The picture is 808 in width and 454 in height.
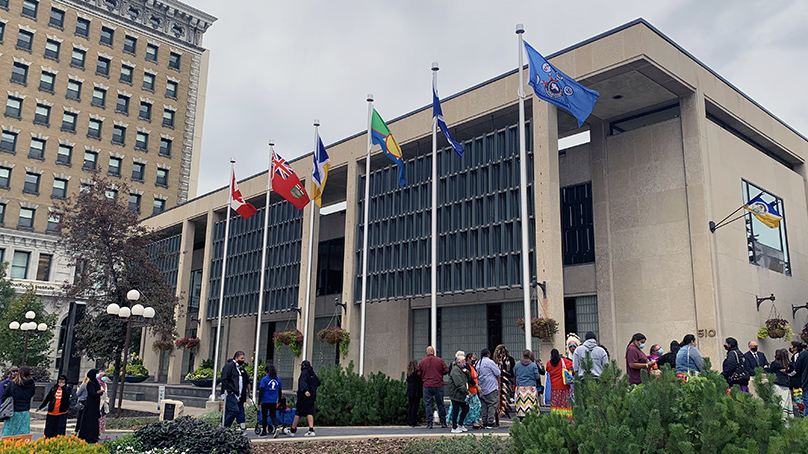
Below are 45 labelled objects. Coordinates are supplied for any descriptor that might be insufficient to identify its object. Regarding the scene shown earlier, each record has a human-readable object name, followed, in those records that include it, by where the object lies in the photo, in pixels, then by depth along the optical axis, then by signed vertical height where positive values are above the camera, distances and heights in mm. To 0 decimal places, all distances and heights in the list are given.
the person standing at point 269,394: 14273 -509
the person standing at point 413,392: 16000 -455
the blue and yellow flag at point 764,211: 19812 +4998
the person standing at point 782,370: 13438 +207
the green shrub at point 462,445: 10625 -1167
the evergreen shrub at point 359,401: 16859 -732
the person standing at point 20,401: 12325 -668
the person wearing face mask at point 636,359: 12297 +338
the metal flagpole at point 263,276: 28030 +4043
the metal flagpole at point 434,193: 20484 +5597
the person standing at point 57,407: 12703 -782
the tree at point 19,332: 38688 +2169
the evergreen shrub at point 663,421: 5047 -350
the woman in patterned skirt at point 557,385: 13406 -182
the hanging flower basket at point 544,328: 18656 +1327
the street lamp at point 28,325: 28895 +1808
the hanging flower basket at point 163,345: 35556 +1230
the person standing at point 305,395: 14547 -524
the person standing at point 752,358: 13219 +434
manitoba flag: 25094 +7099
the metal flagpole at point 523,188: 18094 +5172
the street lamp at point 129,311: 20922 +1786
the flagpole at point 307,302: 26344 +2727
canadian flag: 28969 +7154
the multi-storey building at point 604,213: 19859 +5432
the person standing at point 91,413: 13023 -908
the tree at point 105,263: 25891 +4146
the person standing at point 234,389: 14305 -419
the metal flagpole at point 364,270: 22453 +3485
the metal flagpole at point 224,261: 29719 +5039
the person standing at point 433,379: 15391 -129
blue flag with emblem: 17234 +7378
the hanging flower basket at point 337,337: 25656 +1320
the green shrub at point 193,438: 10344 -1094
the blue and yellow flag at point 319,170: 23812 +7175
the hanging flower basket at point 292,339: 27594 +1292
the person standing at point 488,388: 14977 -302
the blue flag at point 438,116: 20031 +7792
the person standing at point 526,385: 14477 -210
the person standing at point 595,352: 12211 +449
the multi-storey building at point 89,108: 50062 +21150
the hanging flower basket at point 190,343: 35125 +1337
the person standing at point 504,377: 16953 -68
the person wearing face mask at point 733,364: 12977 +299
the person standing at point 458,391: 14477 -371
